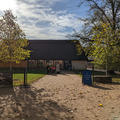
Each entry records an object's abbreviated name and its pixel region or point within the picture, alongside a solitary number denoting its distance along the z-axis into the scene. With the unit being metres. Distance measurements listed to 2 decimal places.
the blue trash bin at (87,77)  10.62
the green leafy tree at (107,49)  11.27
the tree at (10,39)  13.96
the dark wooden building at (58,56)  30.67
